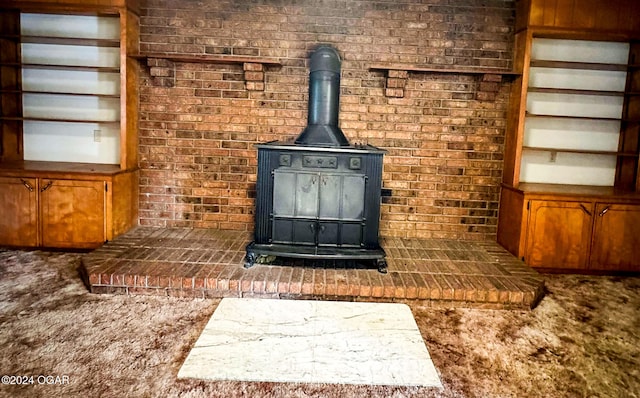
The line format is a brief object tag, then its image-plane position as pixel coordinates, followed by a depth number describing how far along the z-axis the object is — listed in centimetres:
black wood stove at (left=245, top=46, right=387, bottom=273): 307
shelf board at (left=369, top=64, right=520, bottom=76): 374
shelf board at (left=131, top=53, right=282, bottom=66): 373
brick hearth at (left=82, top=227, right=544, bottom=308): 284
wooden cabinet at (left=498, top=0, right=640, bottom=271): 351
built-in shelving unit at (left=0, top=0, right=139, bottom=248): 354
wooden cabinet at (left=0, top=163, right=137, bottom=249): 352
